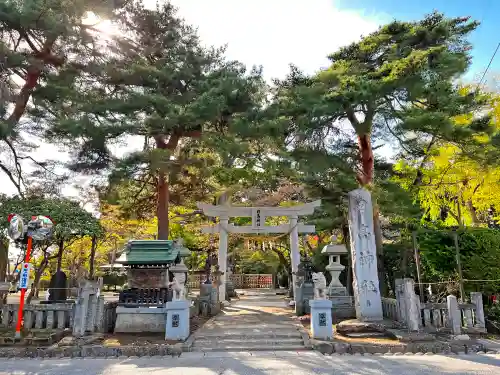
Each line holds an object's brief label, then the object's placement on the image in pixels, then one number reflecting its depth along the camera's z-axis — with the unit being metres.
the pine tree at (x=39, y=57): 11.32
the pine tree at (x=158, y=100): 12.77
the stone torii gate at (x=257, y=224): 16.50
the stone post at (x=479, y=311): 9.51
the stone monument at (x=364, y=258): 11.04
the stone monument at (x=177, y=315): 9.26
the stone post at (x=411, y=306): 9.49
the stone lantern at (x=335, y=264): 14.23
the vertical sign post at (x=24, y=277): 9.20
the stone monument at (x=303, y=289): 14.11
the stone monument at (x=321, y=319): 9.16
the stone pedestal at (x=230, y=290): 22.27
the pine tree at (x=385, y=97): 10.75
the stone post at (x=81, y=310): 9.34
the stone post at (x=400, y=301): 10.22
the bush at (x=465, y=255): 10.76
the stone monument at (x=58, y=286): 11.45
